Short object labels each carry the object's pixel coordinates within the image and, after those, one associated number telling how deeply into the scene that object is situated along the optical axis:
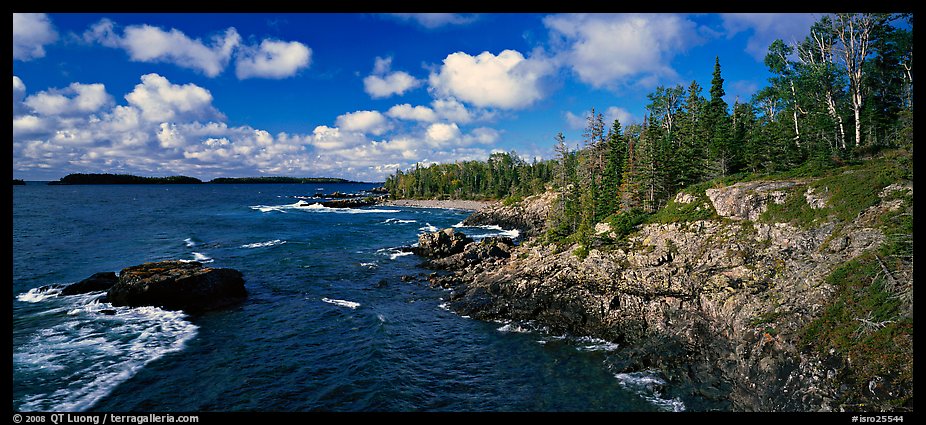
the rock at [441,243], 49.38
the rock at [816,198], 23.91
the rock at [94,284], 32.91
